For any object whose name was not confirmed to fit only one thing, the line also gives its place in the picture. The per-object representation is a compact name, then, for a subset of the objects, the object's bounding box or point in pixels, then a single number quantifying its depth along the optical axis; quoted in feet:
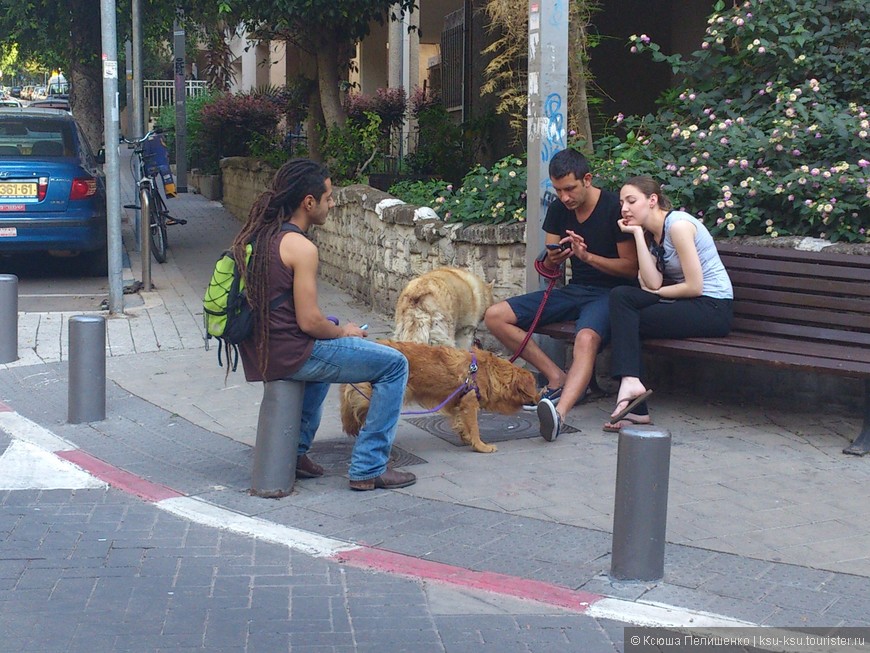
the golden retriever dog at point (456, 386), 20.13
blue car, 38.68
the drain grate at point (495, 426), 22.25
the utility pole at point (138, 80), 44.20
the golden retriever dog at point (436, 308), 23.15
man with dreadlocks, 17.52
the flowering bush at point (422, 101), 51.70
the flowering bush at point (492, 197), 27.82
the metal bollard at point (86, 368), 23.02
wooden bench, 20.43
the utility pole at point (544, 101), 23.72
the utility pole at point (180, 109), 73.20
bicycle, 41.39
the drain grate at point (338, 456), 20.38
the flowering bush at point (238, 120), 69.00
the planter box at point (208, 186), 70.54
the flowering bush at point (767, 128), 24.09
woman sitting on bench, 21.35
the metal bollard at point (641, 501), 14.49
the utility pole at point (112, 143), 32.63
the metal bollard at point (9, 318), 28.50
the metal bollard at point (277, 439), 18.21
